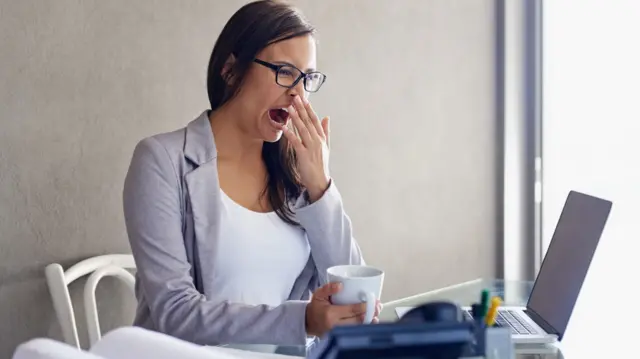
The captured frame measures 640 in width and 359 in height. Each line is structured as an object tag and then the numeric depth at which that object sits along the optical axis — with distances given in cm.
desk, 117
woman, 125
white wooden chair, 163
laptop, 122
